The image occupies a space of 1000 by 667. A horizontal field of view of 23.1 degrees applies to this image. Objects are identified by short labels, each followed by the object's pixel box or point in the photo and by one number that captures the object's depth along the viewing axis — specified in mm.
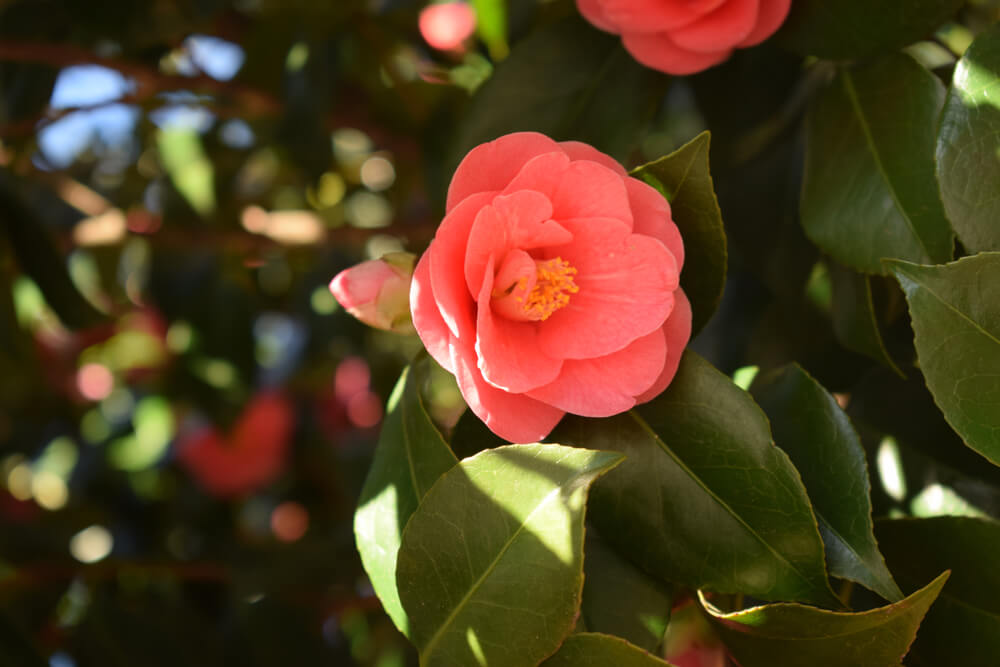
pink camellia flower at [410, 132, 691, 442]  633
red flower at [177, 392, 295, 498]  1666
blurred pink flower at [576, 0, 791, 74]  702
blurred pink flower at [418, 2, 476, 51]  1093
